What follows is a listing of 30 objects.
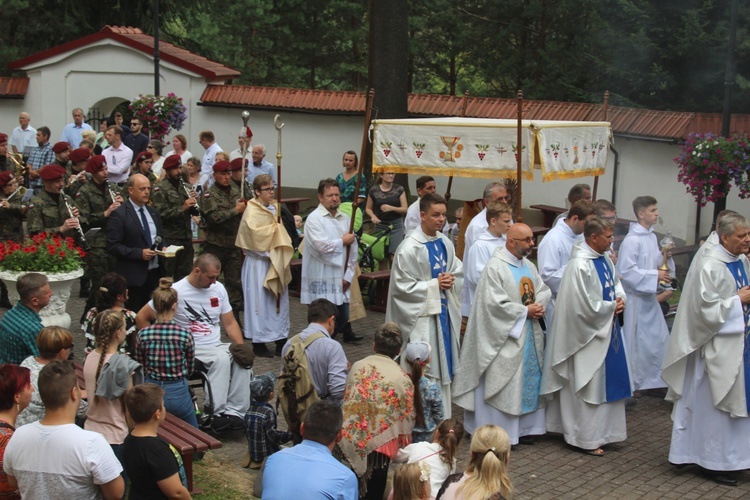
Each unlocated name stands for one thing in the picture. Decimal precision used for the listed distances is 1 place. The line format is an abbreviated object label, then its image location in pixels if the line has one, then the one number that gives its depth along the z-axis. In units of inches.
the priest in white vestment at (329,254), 417.4
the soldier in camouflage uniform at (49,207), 436.5
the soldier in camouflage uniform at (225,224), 441.7
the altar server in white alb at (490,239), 364.8
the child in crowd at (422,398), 278.3
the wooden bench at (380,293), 502.6
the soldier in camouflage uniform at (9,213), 484.7
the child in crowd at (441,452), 243.6
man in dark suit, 396.8
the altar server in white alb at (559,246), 365.1
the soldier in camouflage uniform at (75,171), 494.0
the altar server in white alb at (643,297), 383.2
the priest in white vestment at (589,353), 330.0
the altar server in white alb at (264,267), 415.5
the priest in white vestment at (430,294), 333.4
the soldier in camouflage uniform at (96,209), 447.5
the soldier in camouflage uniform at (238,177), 460.9
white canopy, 406.6
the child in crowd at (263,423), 292.2
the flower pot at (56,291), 369.7
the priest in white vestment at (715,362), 310.8
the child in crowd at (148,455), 211.6
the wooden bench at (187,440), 270.8
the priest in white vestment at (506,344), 329.7
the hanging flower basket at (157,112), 781.9
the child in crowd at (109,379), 255.0
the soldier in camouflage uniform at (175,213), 458.6
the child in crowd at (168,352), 284.0
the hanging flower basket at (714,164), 503.8
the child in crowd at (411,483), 215.6
